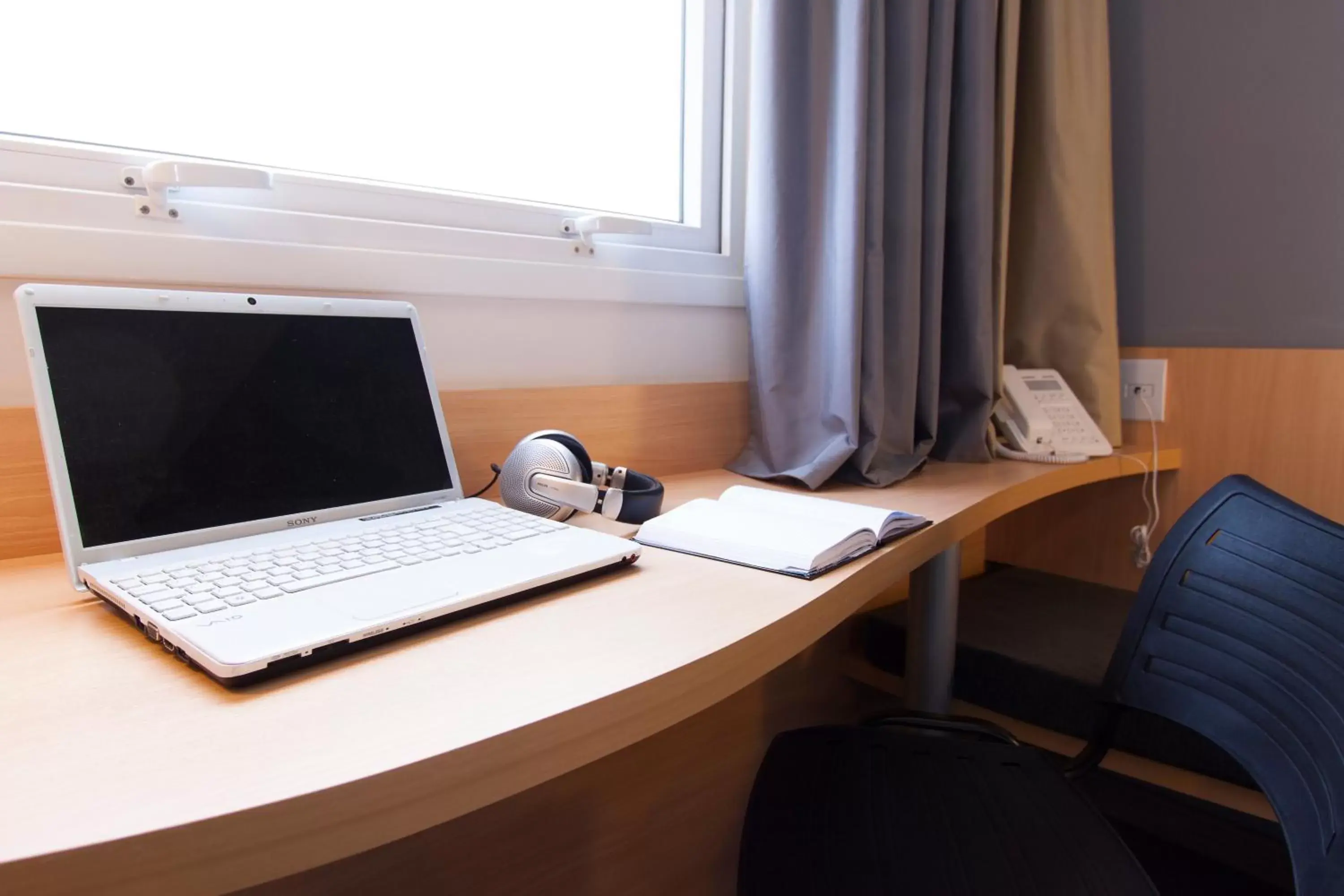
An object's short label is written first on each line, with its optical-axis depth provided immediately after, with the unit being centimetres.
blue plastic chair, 69
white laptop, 50
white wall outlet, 156
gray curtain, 114
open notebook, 68
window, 77
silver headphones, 79
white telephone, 139
